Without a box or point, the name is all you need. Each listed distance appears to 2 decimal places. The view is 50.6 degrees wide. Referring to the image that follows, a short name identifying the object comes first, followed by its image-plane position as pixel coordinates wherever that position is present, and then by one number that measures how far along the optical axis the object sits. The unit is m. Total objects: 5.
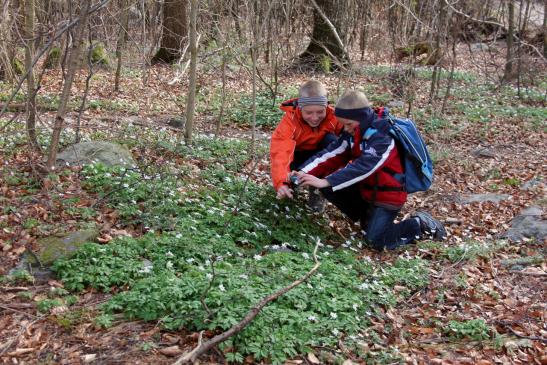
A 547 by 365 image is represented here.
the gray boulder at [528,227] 6.57
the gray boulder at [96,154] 6.64
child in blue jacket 5.97
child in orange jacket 6.14
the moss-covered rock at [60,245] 4.71
